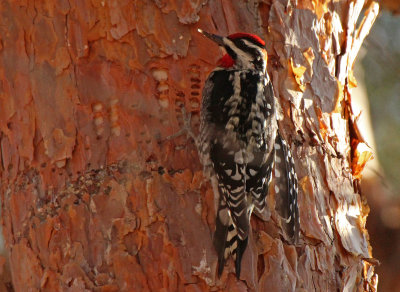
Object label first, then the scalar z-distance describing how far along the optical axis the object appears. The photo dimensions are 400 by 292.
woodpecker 6.41
